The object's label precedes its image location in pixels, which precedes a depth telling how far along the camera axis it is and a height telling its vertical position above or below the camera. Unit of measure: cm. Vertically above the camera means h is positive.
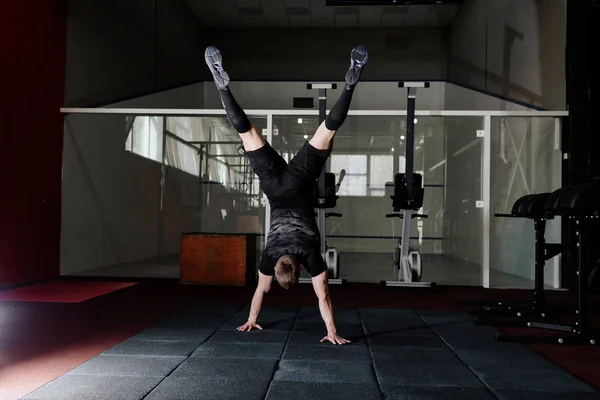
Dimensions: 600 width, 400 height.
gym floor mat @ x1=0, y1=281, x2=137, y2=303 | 517 -97
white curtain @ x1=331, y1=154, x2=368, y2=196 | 758 +53
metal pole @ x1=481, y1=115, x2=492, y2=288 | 657 +20
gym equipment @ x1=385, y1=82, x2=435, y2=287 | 618 +12
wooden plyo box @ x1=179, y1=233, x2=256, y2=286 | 645 -66
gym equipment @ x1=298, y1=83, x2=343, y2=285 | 645 +8
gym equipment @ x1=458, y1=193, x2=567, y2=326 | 416 -57
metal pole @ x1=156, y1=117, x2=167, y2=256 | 806 +44
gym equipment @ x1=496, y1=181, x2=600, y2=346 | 341 -29
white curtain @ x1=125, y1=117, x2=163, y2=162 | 802 +108
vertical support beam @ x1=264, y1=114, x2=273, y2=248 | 689 +96
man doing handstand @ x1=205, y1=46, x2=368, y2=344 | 353 +16
